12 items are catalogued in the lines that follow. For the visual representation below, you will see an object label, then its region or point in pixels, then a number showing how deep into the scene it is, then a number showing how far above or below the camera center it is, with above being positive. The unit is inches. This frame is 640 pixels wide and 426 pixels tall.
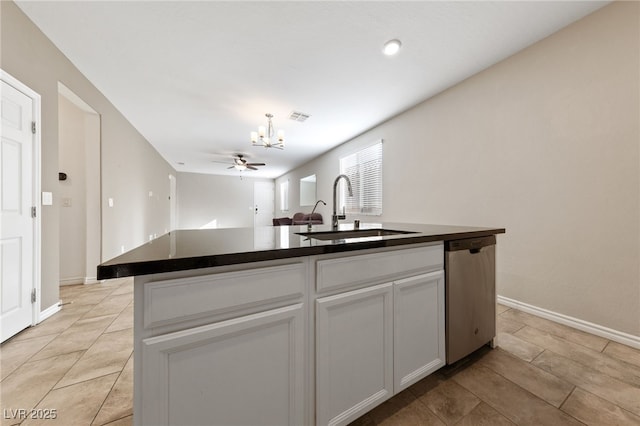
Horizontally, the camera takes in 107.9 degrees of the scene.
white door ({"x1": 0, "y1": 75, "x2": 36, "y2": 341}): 68.5 +1.2
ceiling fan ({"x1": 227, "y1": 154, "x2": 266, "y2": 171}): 212.9 +45.9
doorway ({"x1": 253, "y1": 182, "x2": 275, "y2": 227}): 389.4 +20.0
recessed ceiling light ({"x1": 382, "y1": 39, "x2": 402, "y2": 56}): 84.7 +62.1
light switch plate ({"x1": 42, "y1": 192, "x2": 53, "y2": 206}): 82.4 +5.8
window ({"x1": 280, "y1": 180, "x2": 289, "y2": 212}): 350.1 +27.6
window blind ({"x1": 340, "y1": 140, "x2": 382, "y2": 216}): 167.8 +25.9
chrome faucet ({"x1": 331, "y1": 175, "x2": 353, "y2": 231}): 69.0 -1.1
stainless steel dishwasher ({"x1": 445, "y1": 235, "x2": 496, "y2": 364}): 53.0 -19.8
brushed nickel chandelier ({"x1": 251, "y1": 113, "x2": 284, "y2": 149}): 142.1 +49.7
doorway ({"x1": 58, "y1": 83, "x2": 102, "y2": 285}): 119.9 +6.5
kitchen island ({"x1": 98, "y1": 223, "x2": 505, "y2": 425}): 26.0 -15.9
